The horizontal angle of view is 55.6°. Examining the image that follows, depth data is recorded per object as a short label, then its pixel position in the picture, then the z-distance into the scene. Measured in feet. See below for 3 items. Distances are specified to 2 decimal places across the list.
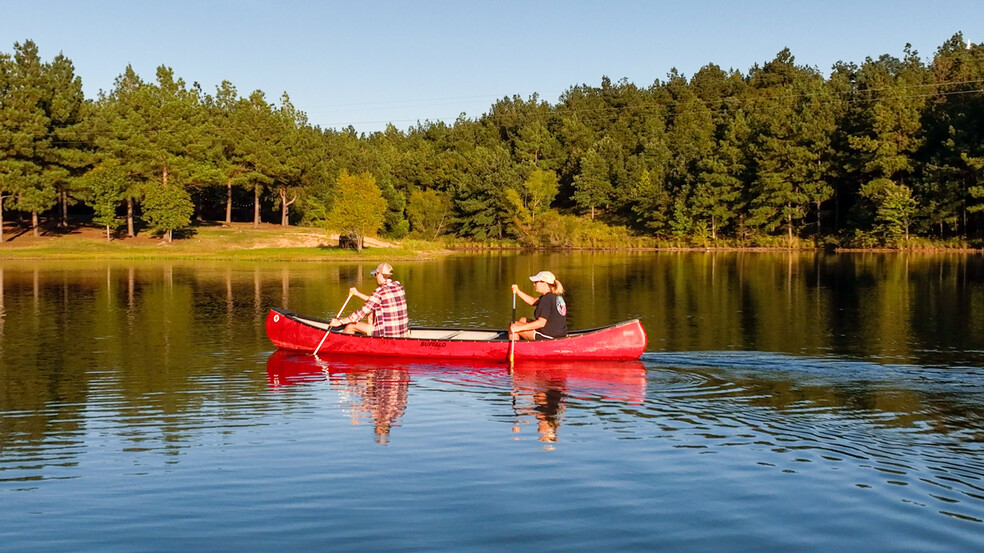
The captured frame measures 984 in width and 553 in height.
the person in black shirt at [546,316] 70.08
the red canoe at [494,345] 69.21
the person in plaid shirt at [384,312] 72.74
